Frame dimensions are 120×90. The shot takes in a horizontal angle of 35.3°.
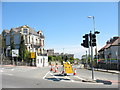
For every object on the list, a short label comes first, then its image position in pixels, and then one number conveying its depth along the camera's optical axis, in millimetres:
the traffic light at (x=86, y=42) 15970
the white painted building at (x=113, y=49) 65262
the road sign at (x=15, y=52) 57803
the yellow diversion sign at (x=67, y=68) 21609
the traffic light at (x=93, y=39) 15936
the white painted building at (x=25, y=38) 64438
